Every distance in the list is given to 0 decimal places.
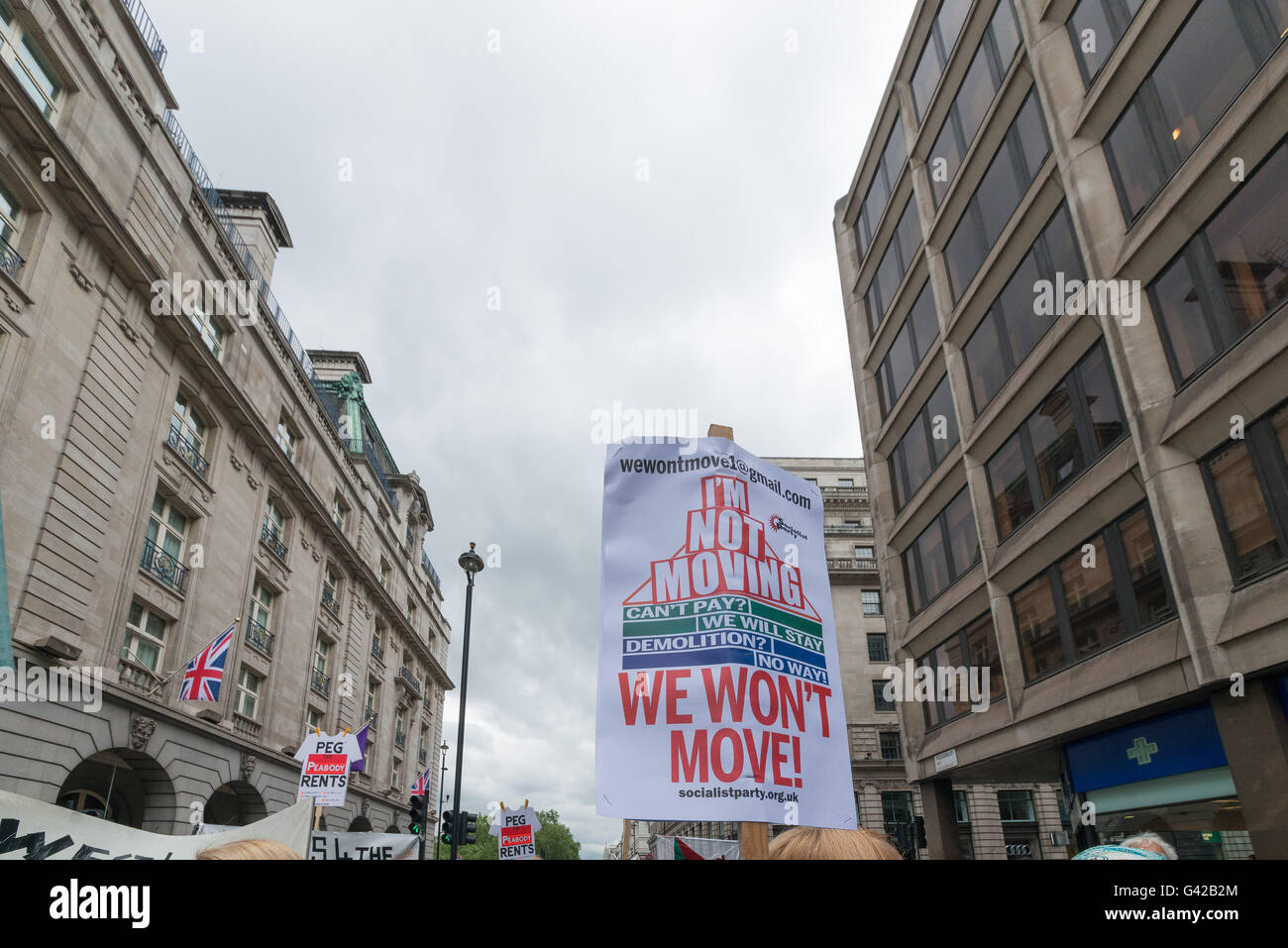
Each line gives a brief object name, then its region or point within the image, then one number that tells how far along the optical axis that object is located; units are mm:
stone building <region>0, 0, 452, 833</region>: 17625
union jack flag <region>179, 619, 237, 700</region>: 18547
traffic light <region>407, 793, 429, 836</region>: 24189
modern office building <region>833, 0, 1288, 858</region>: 12148
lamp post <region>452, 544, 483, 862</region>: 25797
